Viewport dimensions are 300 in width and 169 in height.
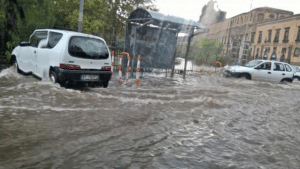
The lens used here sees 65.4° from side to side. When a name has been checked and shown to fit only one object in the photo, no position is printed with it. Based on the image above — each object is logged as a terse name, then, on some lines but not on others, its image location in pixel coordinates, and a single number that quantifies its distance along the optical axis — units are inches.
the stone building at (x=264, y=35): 1397.6
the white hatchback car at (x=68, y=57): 249.9
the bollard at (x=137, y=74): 357.5
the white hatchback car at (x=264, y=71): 572.4
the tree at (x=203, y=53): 621.0
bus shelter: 447.2
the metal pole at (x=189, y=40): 530.9
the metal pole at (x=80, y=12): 461.6
